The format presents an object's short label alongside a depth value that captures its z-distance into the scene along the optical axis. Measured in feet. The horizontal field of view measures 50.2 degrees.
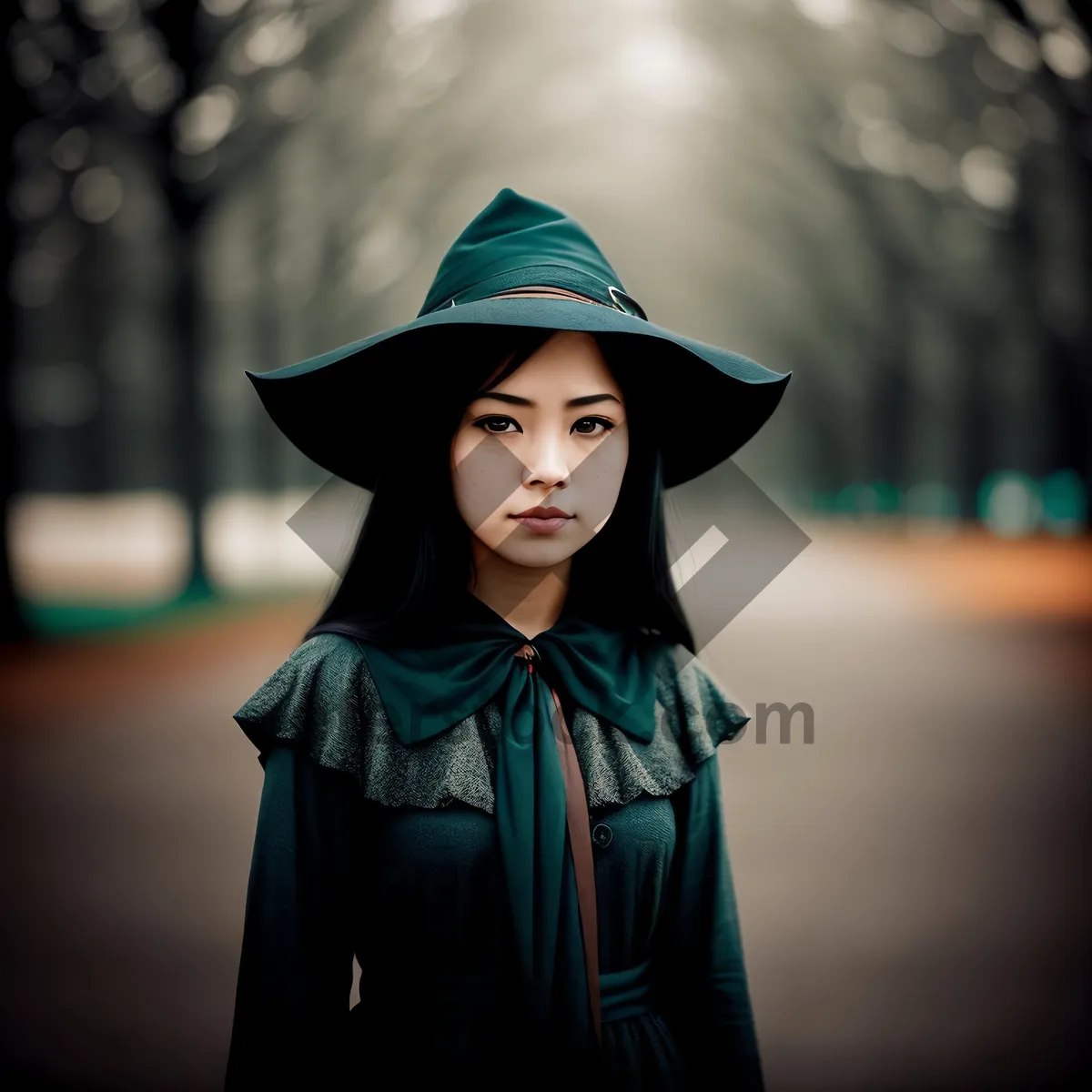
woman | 5.75
